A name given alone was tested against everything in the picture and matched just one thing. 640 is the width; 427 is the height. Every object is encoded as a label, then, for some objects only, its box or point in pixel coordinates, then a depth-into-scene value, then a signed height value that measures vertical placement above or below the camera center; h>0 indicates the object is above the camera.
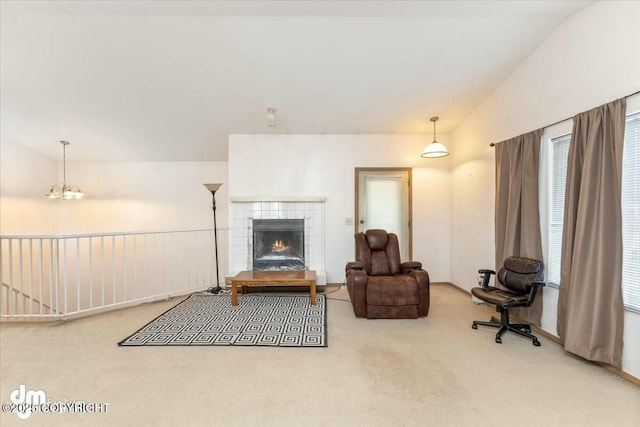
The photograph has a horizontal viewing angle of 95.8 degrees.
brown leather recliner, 3.45 -1.02
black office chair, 2.86 -0.88
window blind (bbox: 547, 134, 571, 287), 2.96 +0.10
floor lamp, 4.65 +0.33
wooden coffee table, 3.84 -0.94
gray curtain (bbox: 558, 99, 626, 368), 2.26 -0.22
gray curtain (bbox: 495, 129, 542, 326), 3.15 +0.08
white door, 5.19 +0.16
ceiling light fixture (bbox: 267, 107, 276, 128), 4.29 +1.41
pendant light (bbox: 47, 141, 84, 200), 4.91 +0.33
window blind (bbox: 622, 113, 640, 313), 2.24 -0.03
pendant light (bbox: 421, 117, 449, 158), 4.05 +0.83
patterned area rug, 2.83 -1.29
